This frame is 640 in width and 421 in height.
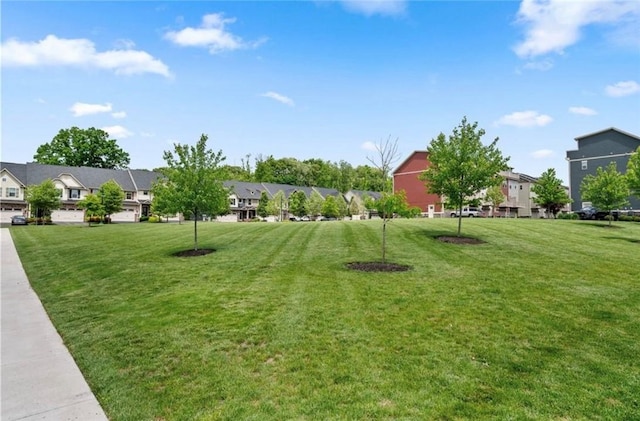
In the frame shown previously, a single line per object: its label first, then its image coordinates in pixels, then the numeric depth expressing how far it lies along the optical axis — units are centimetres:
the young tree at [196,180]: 1551
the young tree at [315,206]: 6378
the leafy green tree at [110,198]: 4014
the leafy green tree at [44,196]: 3734
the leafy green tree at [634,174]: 1829
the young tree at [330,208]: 6234
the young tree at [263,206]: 6481
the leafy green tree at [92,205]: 3731
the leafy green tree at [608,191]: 2259
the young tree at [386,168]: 1215
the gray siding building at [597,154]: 3922
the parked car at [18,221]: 4066
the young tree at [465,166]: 1683
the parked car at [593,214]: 3334
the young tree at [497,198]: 4262
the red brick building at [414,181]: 4745
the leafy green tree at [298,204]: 6494
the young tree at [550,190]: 3522
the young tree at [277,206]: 6291
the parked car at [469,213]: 4232
